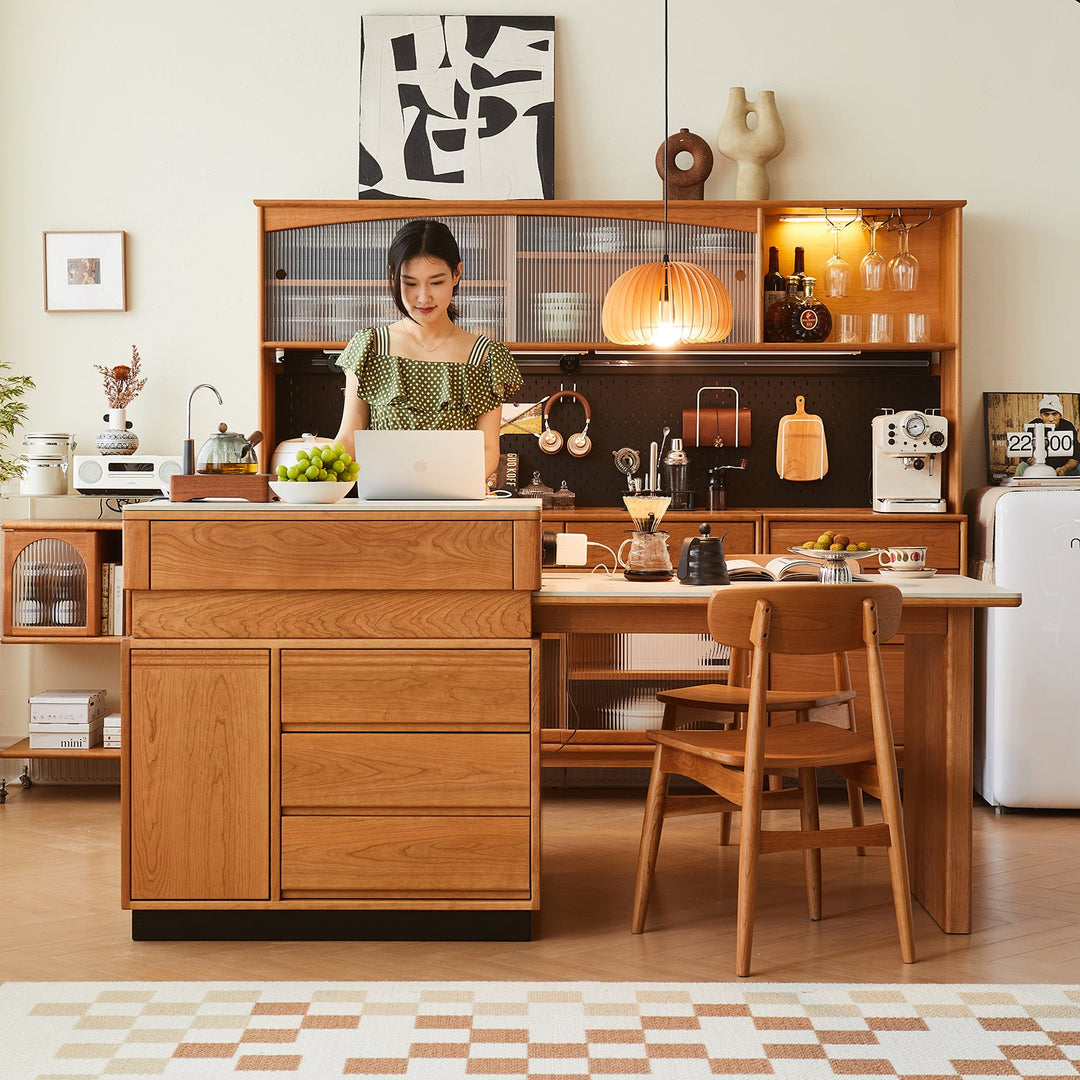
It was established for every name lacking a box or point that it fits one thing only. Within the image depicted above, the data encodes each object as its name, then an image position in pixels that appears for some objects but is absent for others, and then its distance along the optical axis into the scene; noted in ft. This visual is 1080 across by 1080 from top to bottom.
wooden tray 9.53
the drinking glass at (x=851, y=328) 15.57
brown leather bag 16.21
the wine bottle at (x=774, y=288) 15.58
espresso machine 15.16
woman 11.55
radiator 15.39
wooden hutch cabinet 14.76
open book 9.90
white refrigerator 13.82
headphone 16.38
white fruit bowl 9.53
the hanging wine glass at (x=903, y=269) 15.64
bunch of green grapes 9.64
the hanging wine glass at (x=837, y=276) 15.78
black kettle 9.77
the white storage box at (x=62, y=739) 14.57
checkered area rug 7.38
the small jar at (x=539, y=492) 15.67
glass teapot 9.70
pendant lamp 11.53
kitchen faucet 10.03
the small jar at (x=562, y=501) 15.65
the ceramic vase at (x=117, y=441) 15.06
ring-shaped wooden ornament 15.64
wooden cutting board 16.11
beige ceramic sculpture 15.49
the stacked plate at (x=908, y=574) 10.16
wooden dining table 9.32
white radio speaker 14.79
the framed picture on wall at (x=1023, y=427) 15.76
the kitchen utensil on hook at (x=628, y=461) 16.28
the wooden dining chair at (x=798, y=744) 8.66
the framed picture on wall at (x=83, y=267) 15.92
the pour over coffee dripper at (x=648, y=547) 10.15
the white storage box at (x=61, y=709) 14.60
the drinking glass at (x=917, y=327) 15.47
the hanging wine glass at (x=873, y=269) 15.72
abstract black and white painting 15.67
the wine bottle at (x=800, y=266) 15.60
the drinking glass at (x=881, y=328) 15.49
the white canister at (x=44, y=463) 15.08
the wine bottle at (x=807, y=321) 15.35
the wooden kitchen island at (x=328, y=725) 9.35
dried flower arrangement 15.49
